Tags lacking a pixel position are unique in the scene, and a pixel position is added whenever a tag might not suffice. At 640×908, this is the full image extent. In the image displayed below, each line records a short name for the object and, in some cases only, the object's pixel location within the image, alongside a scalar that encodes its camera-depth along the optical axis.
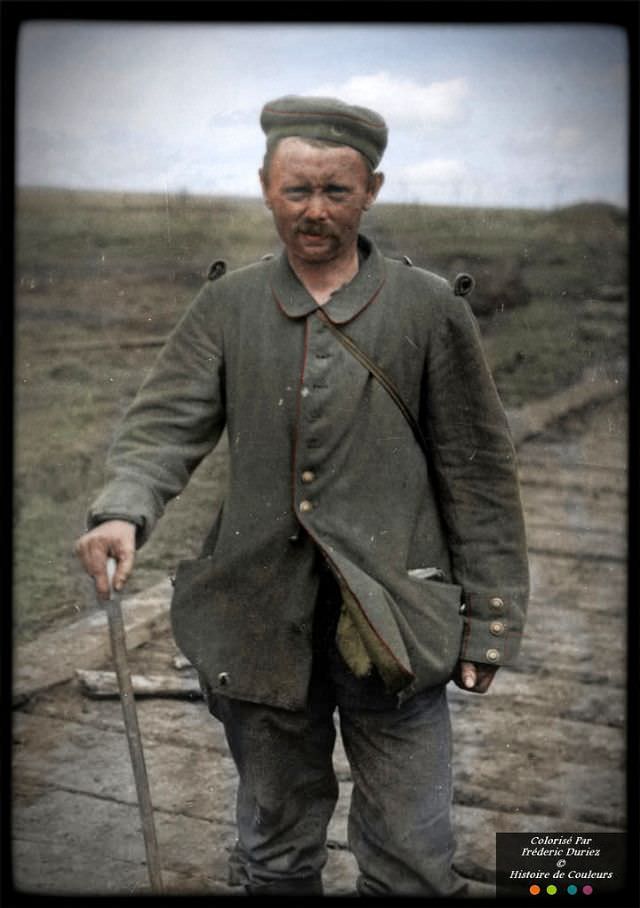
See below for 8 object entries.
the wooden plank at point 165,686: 4.06
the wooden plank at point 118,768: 3.85
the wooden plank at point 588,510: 3.78
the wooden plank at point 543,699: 4.31
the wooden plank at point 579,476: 3.79
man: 3.31
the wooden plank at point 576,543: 3.74
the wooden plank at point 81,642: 4.14
